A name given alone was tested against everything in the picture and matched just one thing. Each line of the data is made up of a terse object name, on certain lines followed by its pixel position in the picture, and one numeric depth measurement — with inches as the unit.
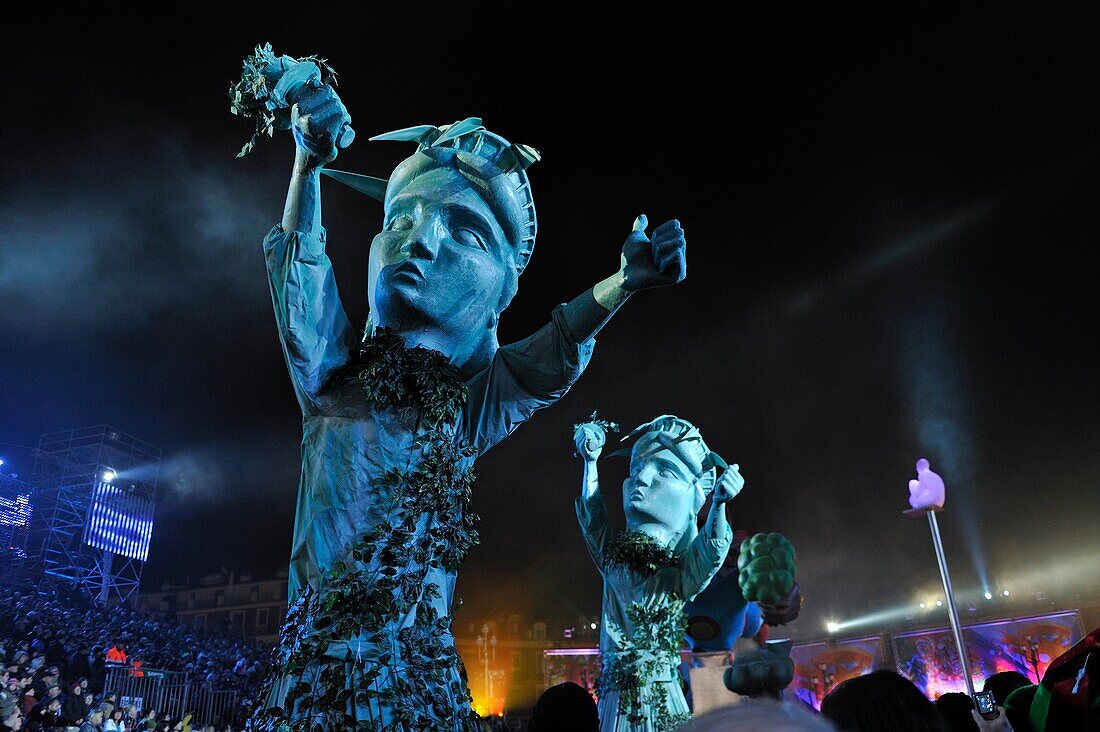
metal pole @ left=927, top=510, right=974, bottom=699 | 324.8
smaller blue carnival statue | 248.1
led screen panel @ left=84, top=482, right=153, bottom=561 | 1084.5
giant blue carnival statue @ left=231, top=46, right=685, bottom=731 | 90.7
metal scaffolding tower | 1056.2
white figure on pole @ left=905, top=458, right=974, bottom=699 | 388.5
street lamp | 1296.8
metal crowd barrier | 545.0
